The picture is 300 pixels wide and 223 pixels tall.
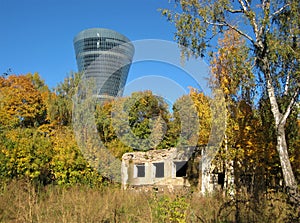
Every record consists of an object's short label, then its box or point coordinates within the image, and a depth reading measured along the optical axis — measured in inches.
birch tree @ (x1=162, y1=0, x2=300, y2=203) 426.9
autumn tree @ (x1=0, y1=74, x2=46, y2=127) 1121.4
